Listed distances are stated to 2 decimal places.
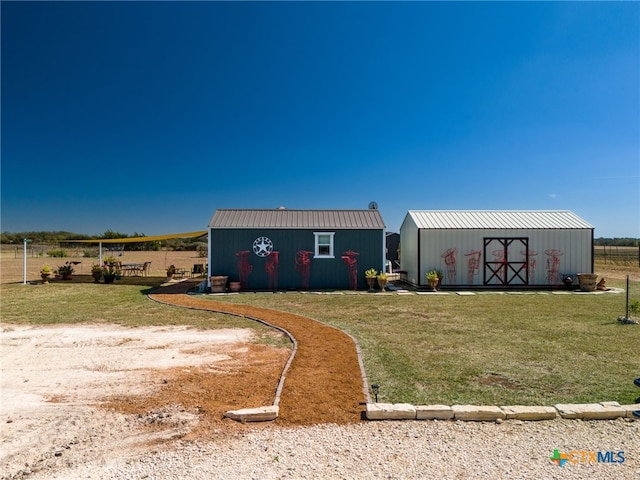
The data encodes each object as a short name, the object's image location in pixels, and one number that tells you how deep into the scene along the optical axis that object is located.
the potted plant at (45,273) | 17.42
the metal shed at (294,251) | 14.99
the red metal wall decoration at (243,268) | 14.95
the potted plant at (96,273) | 17.56
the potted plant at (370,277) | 14.88
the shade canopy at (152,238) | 16.78
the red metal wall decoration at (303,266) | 15.12
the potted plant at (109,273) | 17.47
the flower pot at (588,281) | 14.66
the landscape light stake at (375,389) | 4.35
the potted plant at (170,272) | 19.56
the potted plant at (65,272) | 18.56
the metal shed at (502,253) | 15.69
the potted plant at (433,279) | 14.74
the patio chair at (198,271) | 20.84
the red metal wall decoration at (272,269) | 15.00
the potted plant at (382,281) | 14.54
